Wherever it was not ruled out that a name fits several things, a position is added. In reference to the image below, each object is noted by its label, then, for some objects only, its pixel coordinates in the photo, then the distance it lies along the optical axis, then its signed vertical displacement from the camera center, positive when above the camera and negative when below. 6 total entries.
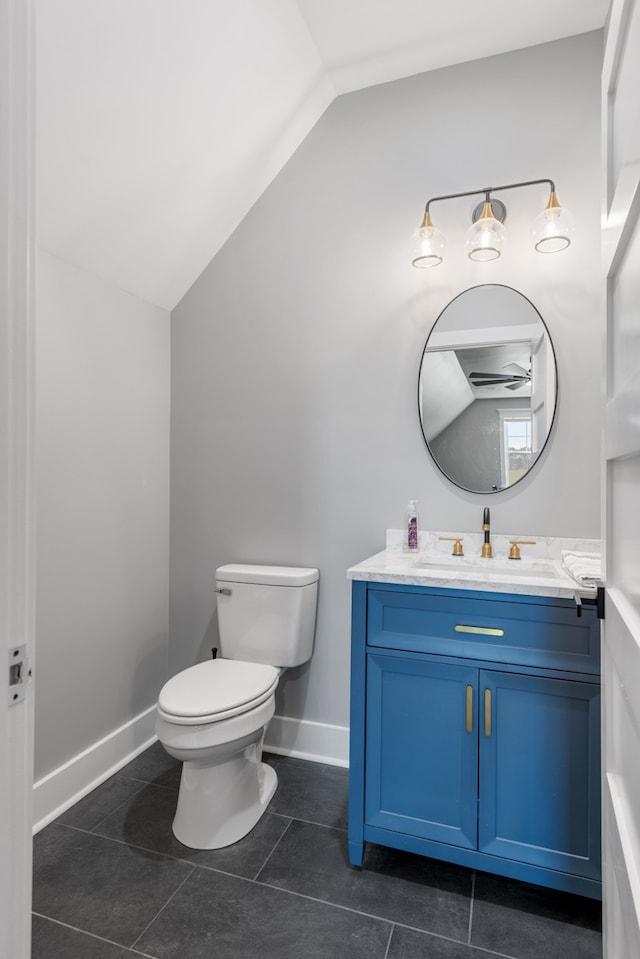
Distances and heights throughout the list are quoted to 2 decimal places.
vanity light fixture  1.77 +0.89
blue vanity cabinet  1.40 -0.72
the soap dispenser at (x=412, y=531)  2.03 -0.19
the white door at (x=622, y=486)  0.67 -0.01
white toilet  1.64 -0.72
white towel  1.41 -0.25
